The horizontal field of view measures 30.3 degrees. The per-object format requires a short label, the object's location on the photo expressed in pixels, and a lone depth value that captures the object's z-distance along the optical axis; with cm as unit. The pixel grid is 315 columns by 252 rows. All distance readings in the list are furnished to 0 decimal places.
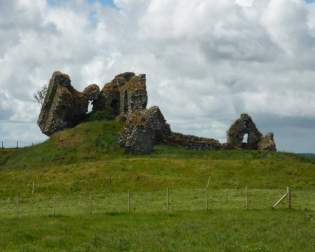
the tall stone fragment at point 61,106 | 11462
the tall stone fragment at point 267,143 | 11151
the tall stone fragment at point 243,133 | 11319
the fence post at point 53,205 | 4667
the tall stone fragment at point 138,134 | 9731
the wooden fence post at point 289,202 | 4919
